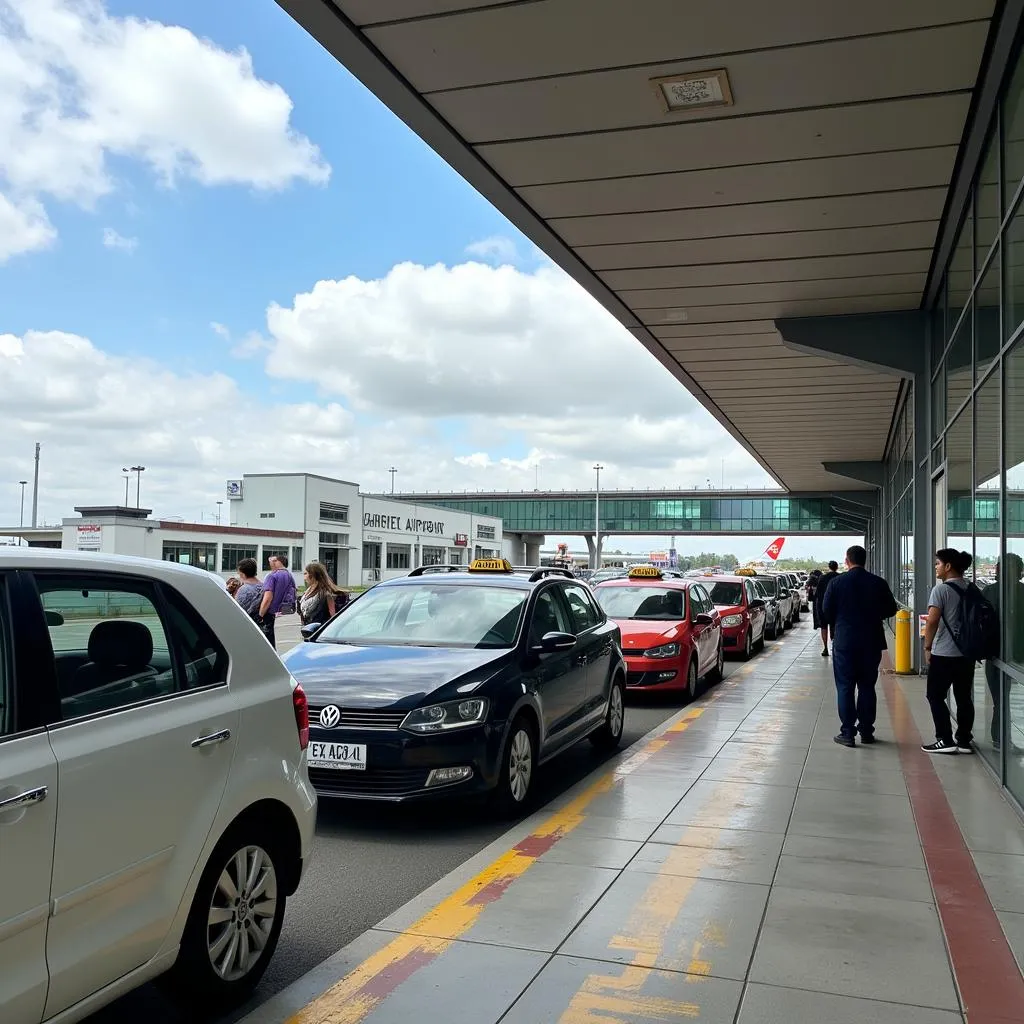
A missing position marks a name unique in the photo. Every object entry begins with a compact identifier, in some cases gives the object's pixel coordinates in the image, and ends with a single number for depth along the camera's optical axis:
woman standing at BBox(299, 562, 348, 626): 11.60
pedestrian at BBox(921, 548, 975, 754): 7.89
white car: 2.77
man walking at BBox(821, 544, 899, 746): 9.14
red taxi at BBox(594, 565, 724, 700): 12.20
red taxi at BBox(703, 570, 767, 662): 18.61
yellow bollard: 15.40
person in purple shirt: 11.54
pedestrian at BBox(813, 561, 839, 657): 18.27
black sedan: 6.09
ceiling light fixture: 6.38
